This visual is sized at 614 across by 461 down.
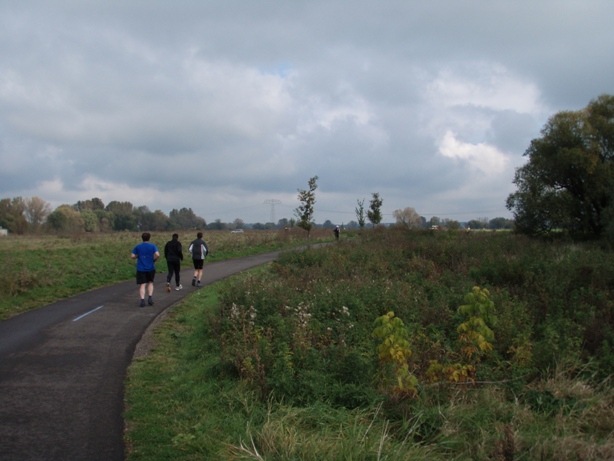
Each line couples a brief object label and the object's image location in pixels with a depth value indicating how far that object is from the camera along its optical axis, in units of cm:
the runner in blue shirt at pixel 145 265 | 1327
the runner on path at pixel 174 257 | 1602
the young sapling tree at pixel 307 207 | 4206
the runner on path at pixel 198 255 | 1725
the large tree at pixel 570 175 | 3575
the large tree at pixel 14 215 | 6862
